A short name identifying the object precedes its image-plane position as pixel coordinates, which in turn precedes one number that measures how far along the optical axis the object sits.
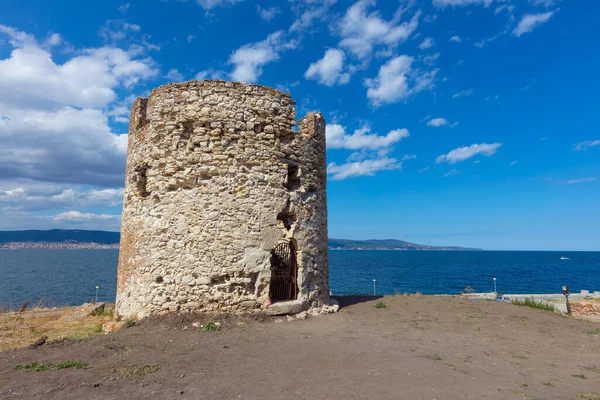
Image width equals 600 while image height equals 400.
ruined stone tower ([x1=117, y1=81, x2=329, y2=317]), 9.60
